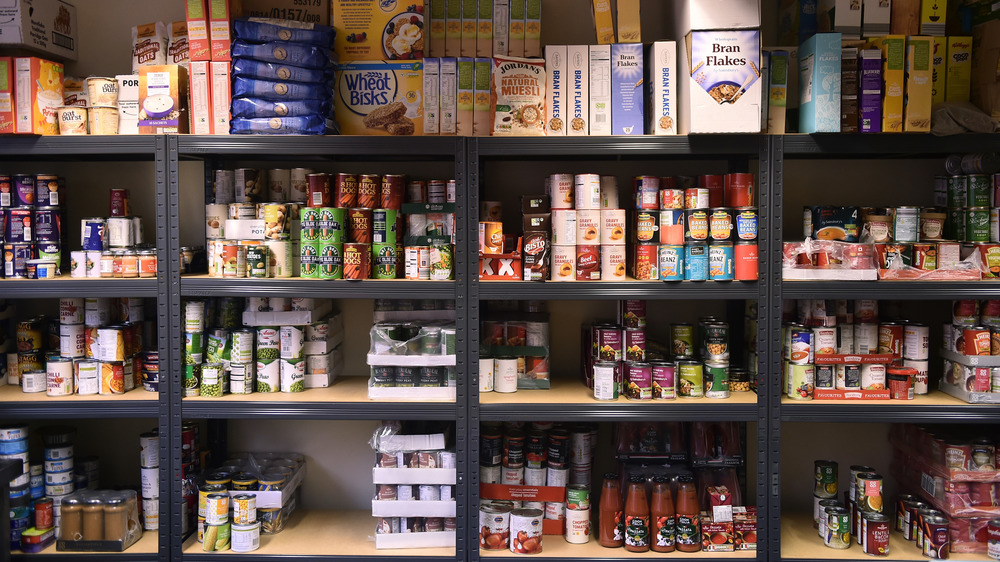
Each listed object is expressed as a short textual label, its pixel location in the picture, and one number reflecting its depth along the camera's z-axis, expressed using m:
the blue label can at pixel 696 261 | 2.99
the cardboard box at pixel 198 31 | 3.13
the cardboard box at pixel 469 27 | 3.18
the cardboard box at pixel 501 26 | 3.16
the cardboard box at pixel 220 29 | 3.13
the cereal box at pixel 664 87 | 3.02
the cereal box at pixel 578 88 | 3.08
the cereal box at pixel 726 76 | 2.90
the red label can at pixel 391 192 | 3.13
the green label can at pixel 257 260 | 3.09
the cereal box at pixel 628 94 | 3.05
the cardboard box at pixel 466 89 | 3.11
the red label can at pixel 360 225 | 3.07
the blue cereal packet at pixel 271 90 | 3.04
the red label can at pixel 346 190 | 3.12
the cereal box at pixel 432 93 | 3.12
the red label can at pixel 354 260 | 3.04
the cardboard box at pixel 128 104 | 3.20
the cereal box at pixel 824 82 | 2.91
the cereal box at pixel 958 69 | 3.13
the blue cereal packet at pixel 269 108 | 3.05
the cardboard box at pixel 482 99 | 3.10
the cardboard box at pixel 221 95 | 3.14
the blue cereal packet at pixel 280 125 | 3.04
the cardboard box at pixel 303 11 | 3.38
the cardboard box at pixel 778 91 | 3.04
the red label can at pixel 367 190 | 3.13
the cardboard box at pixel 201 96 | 3.13
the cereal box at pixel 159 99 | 3.12
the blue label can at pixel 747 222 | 2.98
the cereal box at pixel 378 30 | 3.18
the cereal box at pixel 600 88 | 3.06
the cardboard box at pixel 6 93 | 3.14
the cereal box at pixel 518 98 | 3.07
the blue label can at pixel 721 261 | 2.99
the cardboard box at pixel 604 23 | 3.10
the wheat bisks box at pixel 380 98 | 3.18
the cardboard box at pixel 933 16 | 3.11
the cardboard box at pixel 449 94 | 3.12
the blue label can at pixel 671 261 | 3.00
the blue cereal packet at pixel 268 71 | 3.05
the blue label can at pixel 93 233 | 3.19
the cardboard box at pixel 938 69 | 3.11
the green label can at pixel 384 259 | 3.10
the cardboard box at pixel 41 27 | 3.17
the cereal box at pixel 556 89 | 3.08
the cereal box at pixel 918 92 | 2.95
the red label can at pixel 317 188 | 3.11
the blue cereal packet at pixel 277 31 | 3.04
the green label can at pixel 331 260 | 3.05
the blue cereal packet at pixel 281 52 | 3.04
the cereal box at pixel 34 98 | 3.16
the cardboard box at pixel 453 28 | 3.18
